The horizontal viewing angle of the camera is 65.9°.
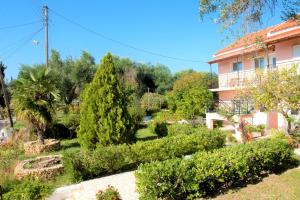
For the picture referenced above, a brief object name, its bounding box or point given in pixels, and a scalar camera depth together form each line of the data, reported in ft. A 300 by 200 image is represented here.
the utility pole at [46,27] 68.63
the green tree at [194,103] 54.83
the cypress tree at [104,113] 32.58
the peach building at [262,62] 46.30
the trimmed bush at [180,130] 37.28
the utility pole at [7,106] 64.67
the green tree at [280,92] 30.07
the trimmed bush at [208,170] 18.11
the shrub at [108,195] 18.06
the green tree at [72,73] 100.60
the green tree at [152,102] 94.56
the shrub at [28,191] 21.07
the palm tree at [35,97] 42.79
